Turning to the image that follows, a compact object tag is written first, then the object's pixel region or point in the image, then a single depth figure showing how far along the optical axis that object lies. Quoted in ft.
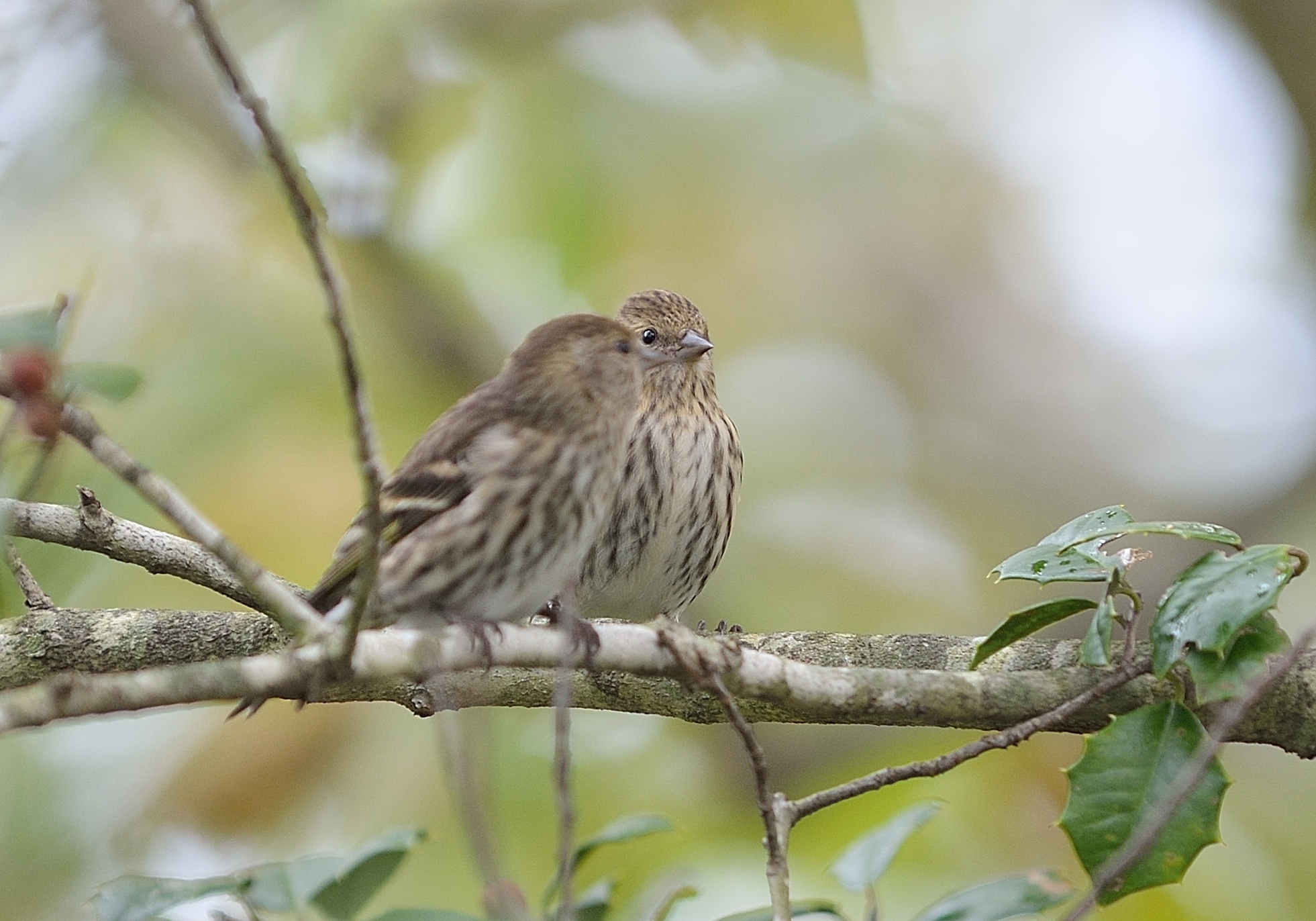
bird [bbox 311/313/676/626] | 24.44
